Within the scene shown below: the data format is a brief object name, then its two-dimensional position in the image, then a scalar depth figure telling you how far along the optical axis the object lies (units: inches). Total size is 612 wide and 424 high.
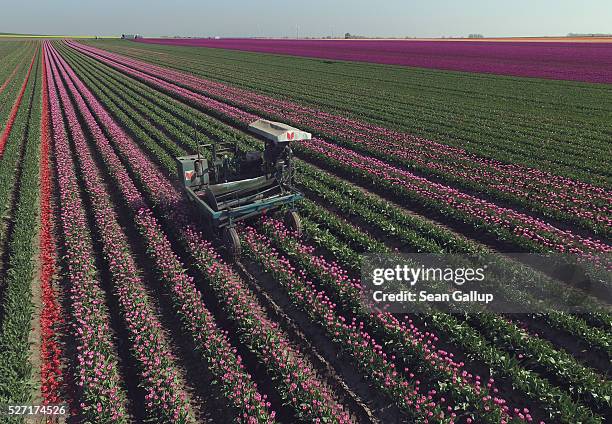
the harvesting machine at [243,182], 377.4
